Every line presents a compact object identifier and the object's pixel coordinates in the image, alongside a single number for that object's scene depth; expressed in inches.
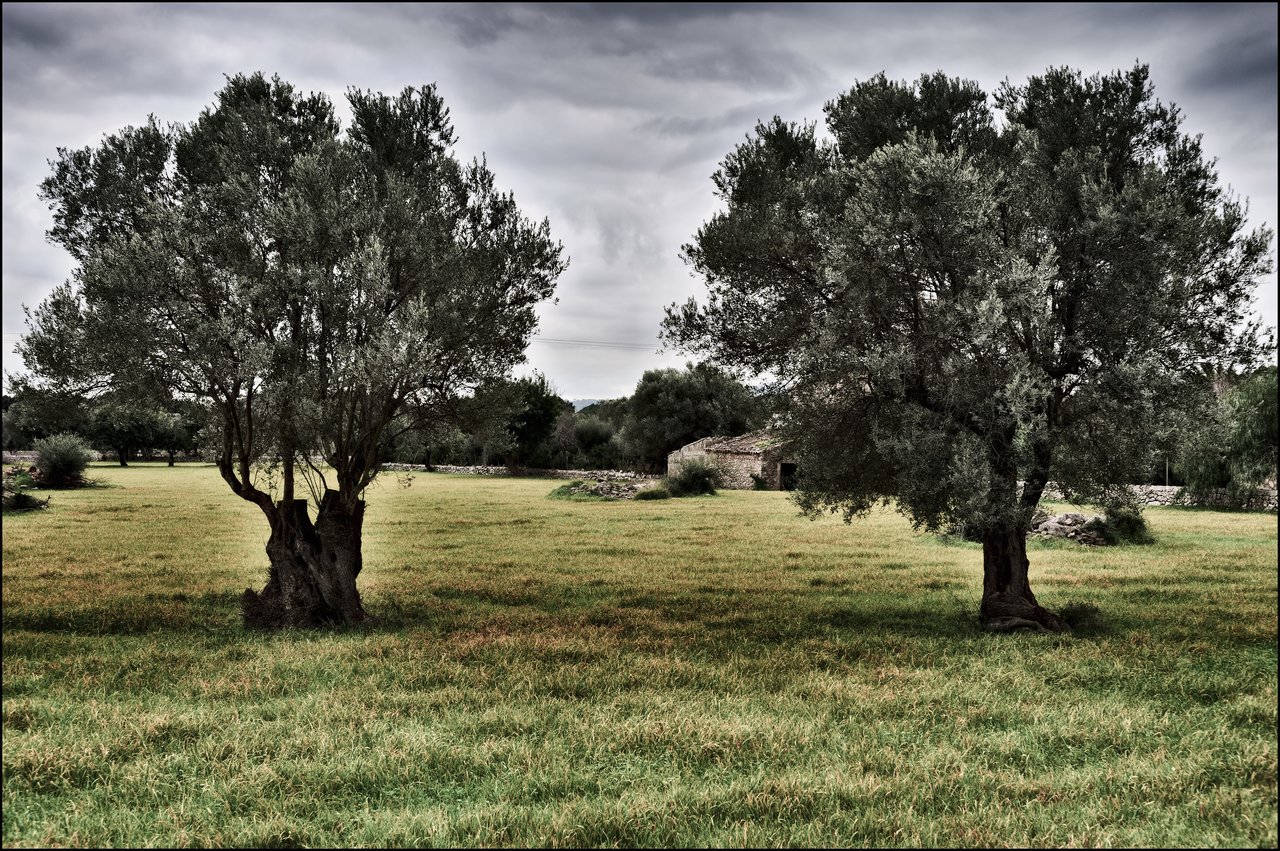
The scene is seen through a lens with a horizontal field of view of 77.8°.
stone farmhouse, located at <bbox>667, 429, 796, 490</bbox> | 2399.1
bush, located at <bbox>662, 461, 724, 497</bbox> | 1952.5
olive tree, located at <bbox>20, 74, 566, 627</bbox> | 453.1
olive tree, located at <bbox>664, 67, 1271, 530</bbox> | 446.9
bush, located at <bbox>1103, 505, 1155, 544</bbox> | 999.6
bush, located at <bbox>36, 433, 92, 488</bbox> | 1706.4
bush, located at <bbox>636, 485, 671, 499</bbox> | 1813.5
